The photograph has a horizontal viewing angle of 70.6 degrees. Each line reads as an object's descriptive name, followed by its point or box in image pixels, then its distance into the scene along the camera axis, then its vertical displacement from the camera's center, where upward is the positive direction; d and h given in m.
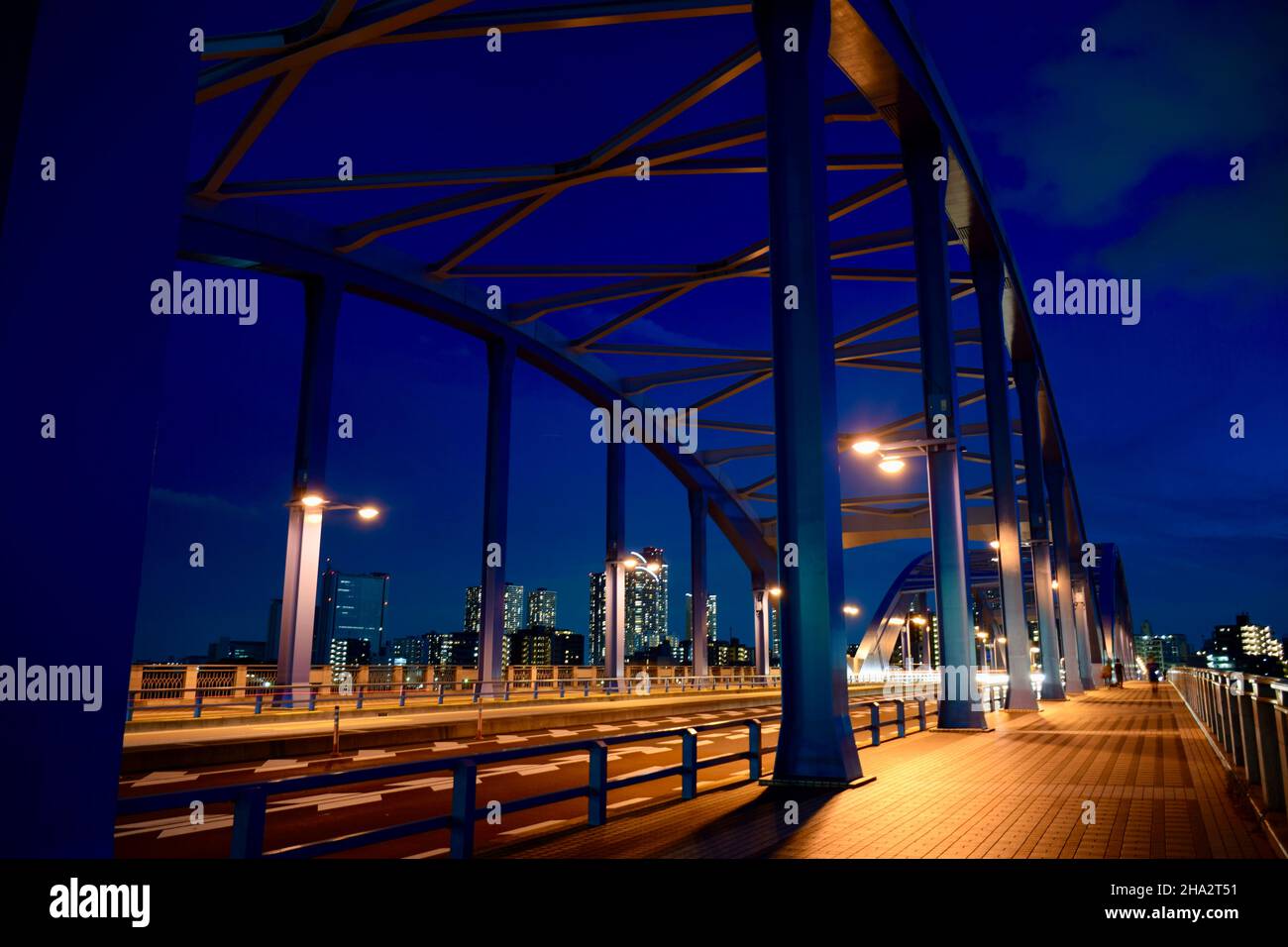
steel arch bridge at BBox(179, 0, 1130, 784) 12.04 +11.49
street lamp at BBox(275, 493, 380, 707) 27.83 +1.41
